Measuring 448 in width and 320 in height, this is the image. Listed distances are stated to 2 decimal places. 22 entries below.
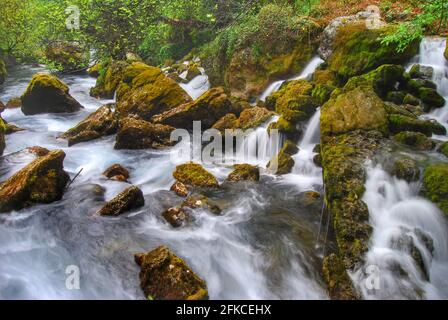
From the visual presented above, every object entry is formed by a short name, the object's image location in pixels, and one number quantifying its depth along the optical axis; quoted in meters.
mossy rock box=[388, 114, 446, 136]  7.16
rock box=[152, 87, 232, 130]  11.24
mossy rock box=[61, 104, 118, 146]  11.05
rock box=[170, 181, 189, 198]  7.57
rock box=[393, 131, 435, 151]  6.68
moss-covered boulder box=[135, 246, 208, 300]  4.28
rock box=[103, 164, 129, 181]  8.47
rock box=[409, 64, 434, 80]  9.06
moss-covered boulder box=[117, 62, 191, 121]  12.09
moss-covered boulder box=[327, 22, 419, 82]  9.70
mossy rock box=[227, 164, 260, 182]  8.26
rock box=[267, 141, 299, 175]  8.56
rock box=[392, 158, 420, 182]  5.77
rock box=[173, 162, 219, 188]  7.94
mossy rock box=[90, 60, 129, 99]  15.06
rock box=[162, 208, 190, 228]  6.45
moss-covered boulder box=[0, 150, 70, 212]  6.64
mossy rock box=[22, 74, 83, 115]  13.24
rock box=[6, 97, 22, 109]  15.01
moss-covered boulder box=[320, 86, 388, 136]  7.14
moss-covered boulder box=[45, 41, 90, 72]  18.86
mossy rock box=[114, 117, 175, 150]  10.30
